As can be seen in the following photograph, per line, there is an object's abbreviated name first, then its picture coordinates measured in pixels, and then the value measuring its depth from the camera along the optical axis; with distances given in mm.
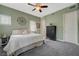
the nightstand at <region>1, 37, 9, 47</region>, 2301
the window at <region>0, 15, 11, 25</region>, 2312
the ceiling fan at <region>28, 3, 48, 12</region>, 2326
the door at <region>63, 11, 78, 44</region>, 2529
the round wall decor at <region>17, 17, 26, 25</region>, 2409
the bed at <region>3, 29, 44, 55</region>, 2288
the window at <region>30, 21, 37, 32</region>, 2497
